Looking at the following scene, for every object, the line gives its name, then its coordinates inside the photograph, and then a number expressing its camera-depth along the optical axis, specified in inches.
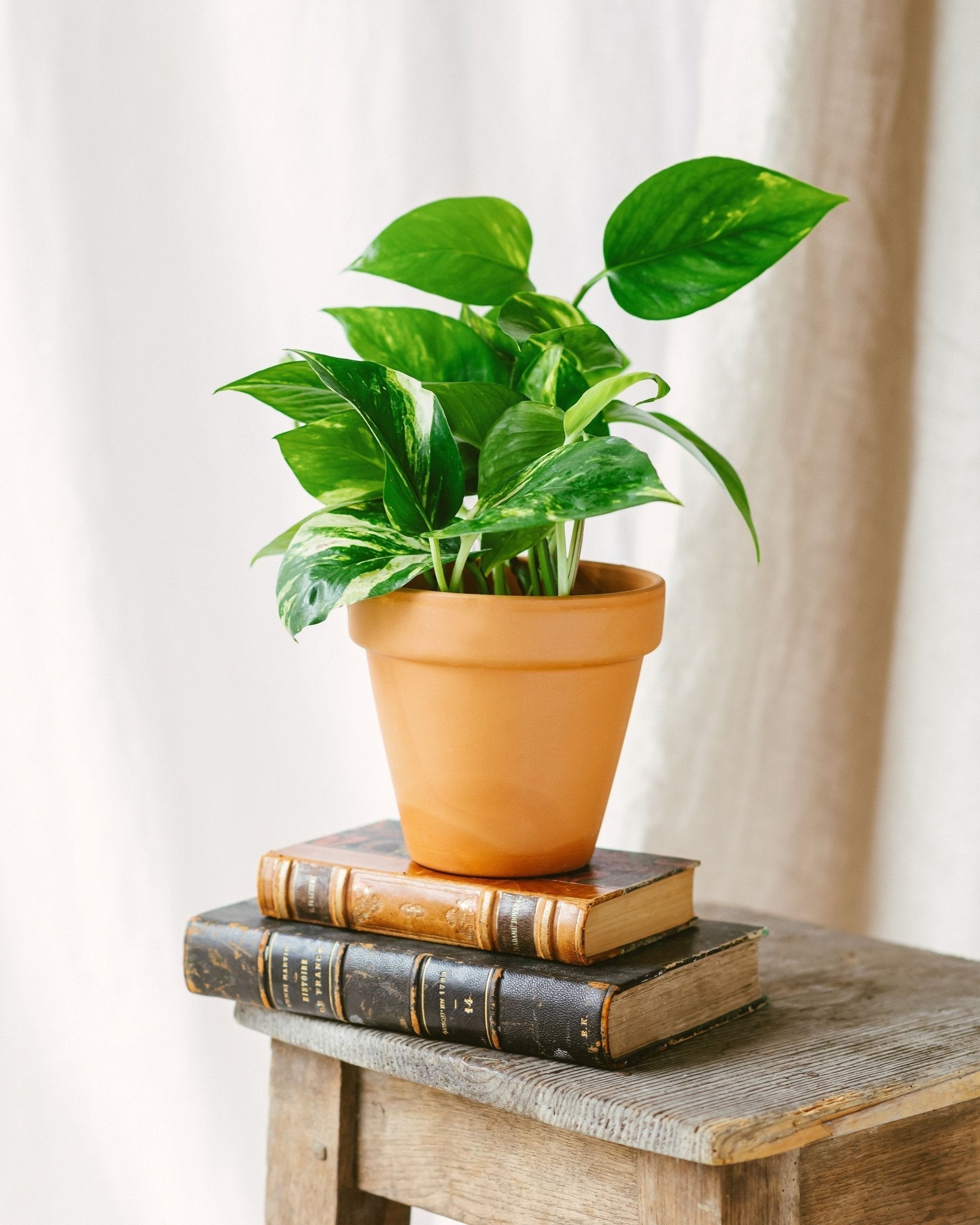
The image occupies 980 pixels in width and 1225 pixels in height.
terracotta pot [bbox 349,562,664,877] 67.0
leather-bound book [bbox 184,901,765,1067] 65.8
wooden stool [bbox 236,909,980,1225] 63.8
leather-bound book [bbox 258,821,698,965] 66.9
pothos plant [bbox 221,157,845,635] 65.7
